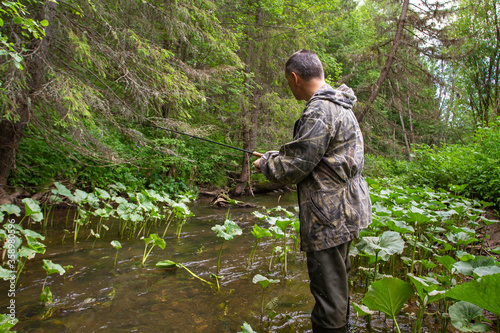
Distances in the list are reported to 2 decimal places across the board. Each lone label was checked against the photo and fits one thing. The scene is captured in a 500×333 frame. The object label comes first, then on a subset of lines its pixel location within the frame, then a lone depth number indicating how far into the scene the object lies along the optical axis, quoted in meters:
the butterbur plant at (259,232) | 3.23
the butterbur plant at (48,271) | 2.50
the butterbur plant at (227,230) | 3.16
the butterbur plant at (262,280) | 2.35
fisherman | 1.85
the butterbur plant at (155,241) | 3.42
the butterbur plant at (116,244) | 3.32
